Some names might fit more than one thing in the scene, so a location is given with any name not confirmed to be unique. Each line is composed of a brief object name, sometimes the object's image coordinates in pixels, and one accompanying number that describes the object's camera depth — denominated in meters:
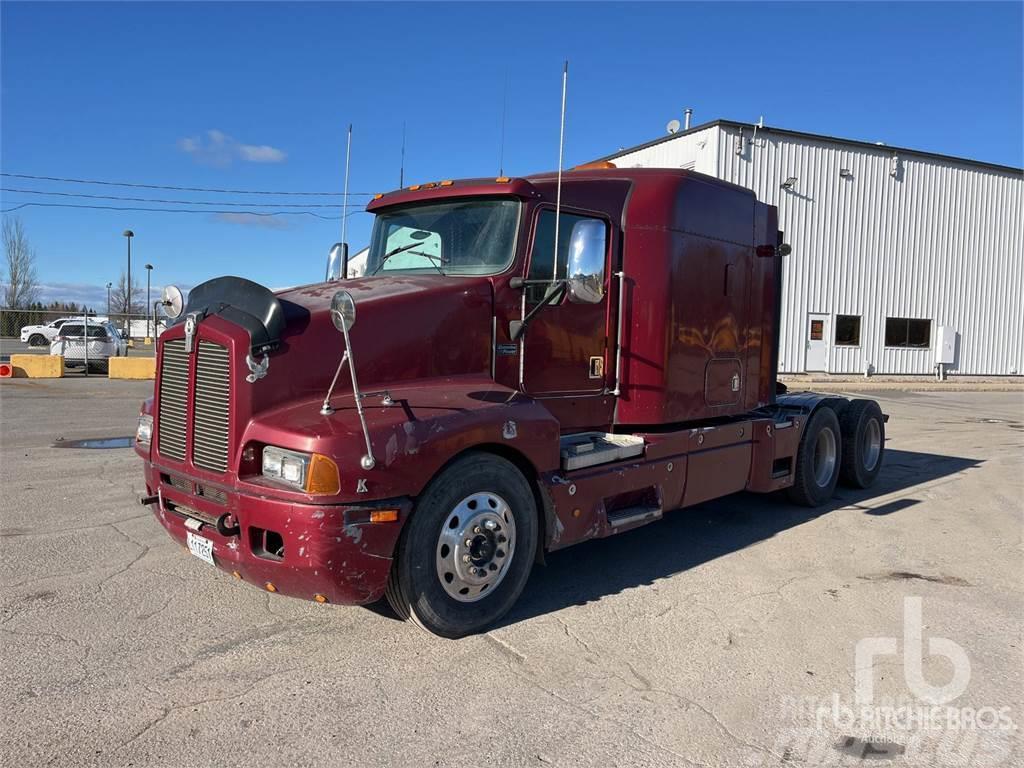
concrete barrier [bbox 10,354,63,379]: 19.80
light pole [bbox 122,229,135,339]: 47.22
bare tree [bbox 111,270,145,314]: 58.22
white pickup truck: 37.34
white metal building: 23.66
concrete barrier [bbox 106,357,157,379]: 20.41
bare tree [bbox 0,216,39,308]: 49.81
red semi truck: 3.75
